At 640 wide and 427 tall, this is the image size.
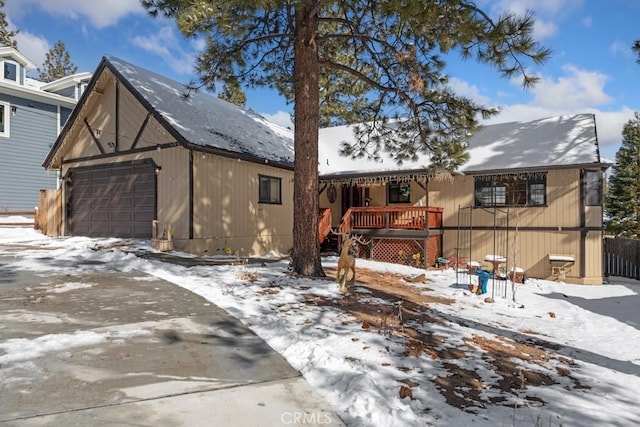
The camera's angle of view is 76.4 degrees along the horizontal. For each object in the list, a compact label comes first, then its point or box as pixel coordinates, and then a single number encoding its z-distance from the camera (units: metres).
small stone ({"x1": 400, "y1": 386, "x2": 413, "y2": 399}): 3.47
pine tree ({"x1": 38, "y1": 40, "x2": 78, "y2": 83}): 40.50
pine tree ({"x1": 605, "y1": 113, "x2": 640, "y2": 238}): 23.94
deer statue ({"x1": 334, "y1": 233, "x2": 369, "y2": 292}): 7.47
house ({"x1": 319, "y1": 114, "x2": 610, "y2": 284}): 13.25
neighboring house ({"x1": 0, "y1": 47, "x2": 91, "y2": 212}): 19.39
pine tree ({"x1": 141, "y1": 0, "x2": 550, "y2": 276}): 7.10
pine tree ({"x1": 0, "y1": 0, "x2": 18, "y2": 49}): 31.94
